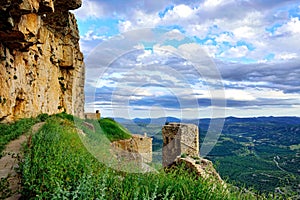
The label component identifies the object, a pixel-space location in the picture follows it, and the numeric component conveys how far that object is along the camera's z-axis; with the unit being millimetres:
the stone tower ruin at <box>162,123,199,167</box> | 14422
